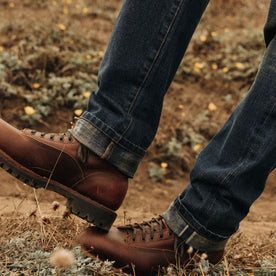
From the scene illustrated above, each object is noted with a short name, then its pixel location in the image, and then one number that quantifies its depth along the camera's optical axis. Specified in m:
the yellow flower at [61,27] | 4.04
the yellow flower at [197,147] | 3.38
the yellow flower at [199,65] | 4.20
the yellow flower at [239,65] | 4.42
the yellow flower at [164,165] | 3.19
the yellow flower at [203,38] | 5.05
